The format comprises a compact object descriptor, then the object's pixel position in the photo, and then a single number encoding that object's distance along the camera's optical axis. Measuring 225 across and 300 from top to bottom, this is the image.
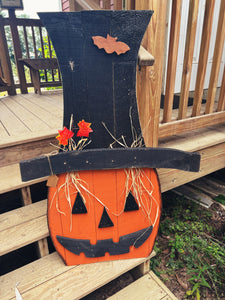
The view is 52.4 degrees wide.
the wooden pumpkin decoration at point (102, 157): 1.01
